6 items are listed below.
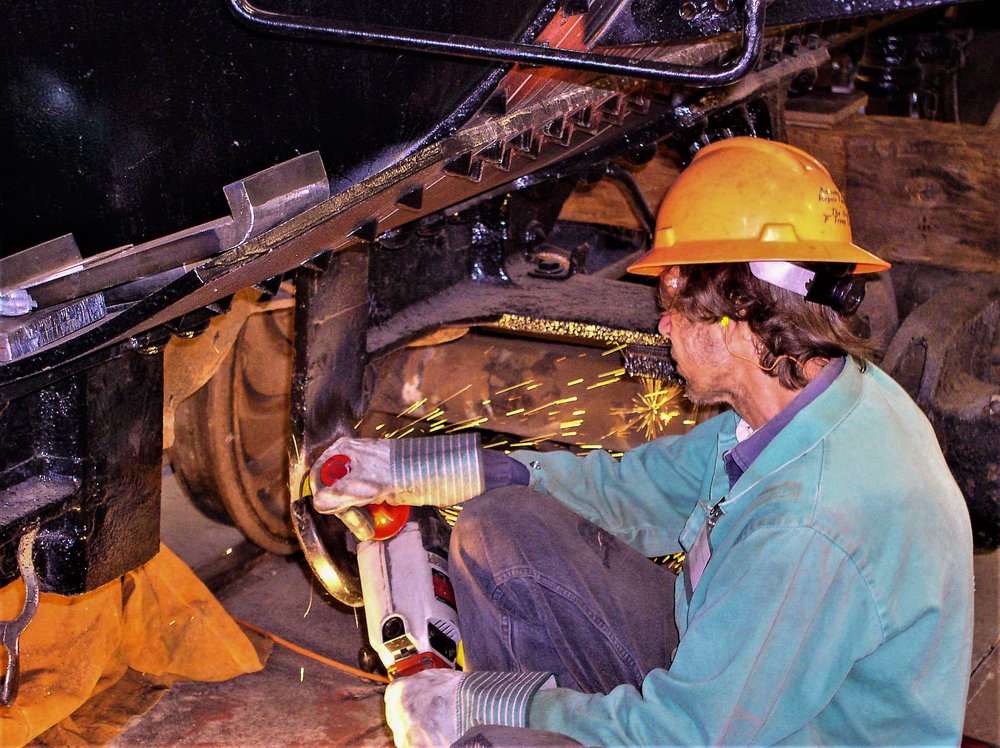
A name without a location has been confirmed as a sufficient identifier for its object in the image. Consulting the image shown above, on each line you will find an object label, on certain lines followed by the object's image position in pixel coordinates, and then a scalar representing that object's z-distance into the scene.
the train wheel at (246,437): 3.45
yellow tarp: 2.92
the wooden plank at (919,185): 3.34
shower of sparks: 3.20
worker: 1.80
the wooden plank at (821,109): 3.58
